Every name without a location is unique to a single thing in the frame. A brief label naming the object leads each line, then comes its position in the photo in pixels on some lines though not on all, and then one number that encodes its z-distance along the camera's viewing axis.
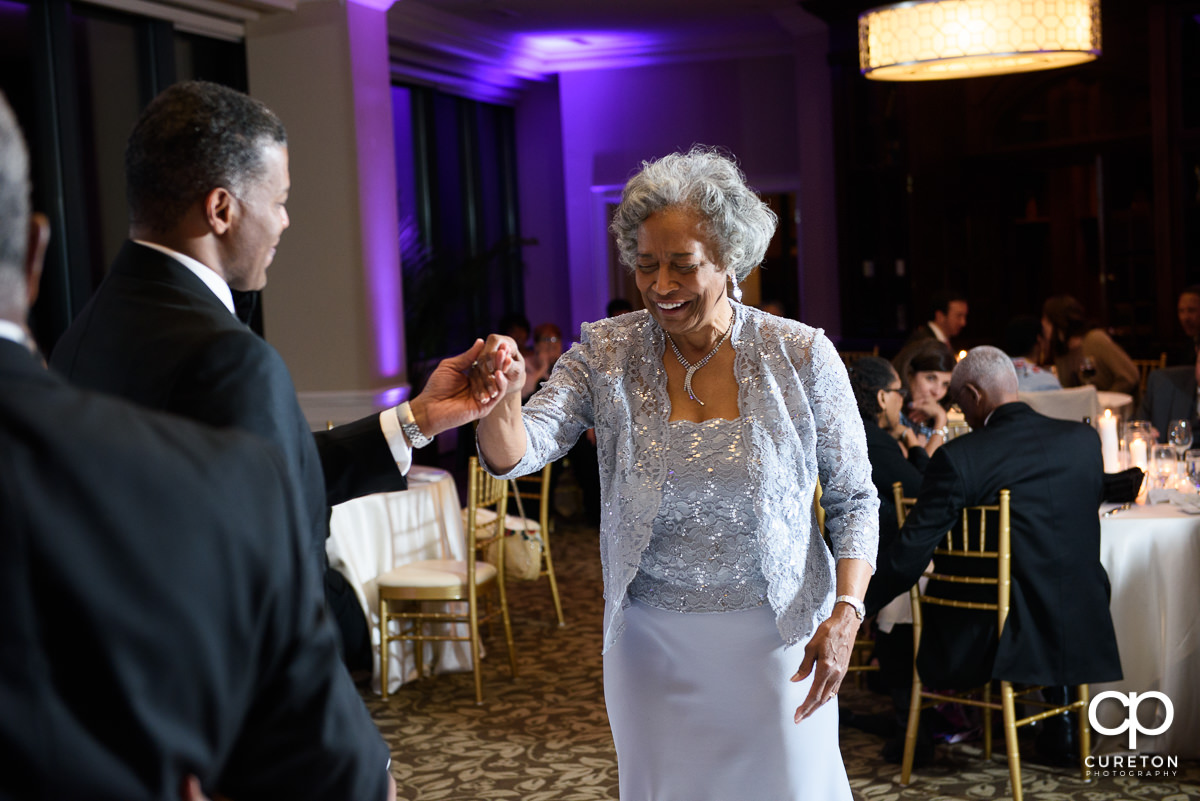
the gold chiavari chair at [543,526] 5.55
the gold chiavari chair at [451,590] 4.92
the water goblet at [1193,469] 4.25
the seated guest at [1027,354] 6.55
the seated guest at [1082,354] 7.57
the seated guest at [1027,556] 3.60
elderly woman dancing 2.24
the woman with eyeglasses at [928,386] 5.30
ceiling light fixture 5.09
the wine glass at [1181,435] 4.72
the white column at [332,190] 7.49
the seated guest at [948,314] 7.87
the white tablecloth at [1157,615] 3.92
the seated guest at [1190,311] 7.27
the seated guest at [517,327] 9.38
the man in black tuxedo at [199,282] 1.32
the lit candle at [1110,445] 4.84
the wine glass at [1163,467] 4.43
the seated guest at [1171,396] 6.30
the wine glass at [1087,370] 7.49
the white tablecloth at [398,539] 5.03
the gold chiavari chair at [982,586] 3.58
